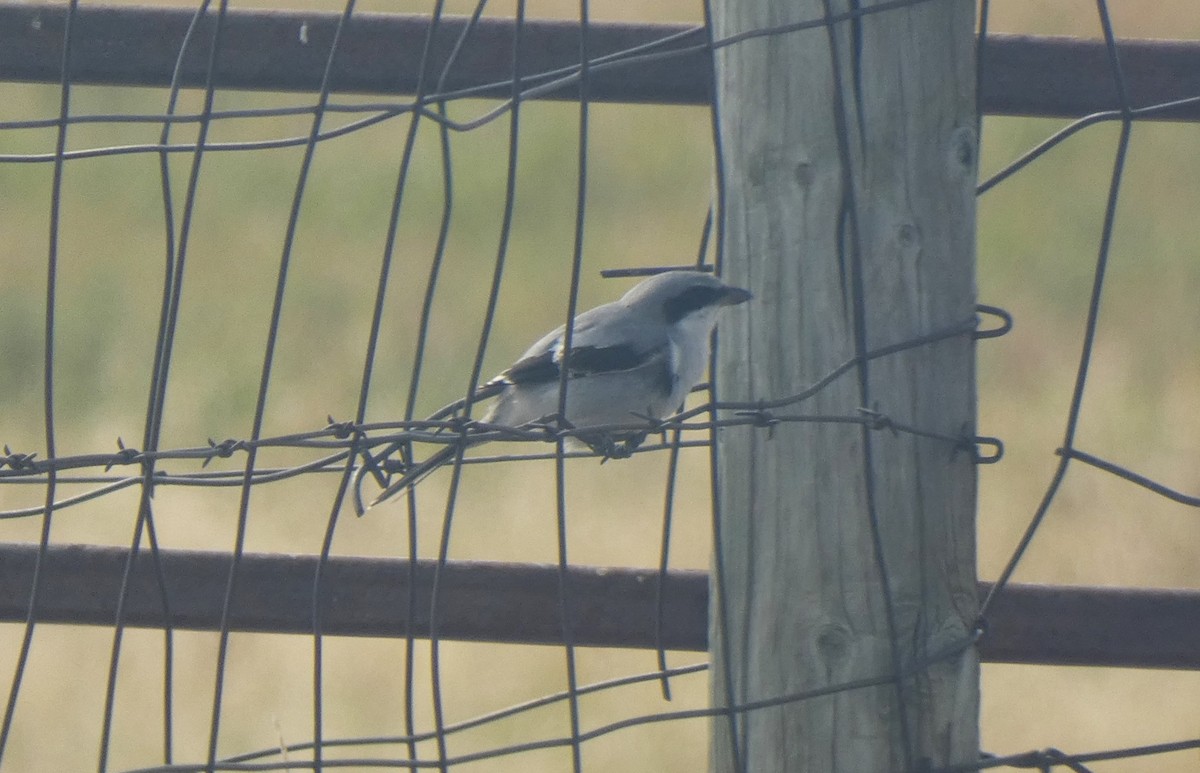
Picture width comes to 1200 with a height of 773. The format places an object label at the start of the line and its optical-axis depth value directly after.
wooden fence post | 12.57
